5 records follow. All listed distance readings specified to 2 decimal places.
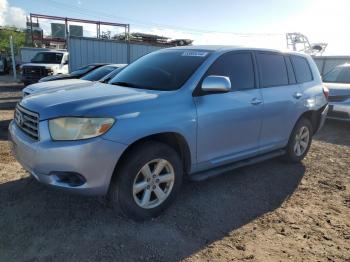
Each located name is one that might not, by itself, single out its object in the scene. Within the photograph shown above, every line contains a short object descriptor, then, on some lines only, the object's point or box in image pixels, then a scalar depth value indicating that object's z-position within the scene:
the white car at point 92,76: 7.87
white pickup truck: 15.56
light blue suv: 3.09
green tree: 44.58
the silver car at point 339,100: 8.77
